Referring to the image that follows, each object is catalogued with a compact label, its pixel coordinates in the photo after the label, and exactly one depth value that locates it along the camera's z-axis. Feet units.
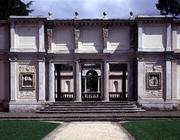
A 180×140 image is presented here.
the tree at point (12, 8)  89.70
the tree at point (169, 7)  89.41
